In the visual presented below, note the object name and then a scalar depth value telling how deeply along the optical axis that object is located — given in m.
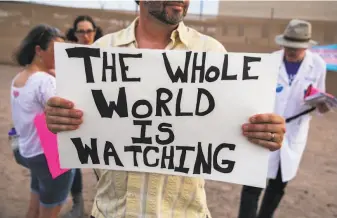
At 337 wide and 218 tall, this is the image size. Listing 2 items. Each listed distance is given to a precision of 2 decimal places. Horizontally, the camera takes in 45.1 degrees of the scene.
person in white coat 3.38
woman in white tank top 2.73
